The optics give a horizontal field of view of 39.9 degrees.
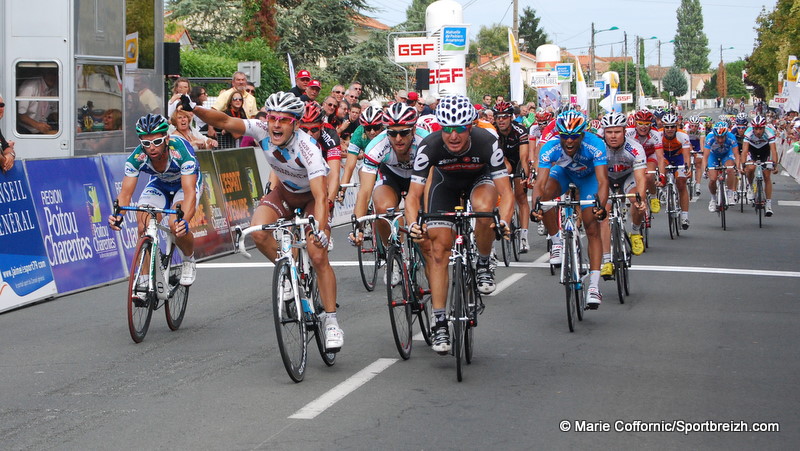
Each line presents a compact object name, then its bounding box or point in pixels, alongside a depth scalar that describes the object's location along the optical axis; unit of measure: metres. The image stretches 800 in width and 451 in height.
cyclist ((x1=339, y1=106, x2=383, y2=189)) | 11.23
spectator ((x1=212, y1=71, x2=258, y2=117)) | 17.73
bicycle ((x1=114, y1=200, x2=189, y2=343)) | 9.11
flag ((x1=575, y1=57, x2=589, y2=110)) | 56.81
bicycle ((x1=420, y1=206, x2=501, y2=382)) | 7.52
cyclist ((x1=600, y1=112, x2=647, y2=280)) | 13.16
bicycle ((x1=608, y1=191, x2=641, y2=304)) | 11.51
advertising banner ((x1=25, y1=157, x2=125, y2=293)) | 12.20
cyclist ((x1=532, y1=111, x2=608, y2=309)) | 10.38
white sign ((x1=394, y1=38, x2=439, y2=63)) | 32.19
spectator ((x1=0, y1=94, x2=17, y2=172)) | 11.59
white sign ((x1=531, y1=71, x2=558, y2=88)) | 50.50
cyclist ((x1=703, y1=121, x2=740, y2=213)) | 20.64
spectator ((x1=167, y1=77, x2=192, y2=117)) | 16.55
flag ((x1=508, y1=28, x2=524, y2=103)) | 43.34
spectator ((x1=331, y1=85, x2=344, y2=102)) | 18.58
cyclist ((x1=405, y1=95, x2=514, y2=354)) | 8.03
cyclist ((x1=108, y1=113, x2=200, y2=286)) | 9.51
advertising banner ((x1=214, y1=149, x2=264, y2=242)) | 16.72
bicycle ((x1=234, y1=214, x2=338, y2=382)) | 7.43
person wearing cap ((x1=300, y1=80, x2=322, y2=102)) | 16.84
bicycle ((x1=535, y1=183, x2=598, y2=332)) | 9.62
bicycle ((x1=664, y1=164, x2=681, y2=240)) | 18.30
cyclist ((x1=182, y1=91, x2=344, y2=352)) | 8.12
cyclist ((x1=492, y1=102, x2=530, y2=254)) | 15.10
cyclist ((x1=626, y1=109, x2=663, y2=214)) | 15.45
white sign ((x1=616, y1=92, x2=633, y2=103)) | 75.38
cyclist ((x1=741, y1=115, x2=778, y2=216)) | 21.77
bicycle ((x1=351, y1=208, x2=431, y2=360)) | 8.28
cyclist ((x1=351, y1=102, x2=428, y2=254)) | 9.29
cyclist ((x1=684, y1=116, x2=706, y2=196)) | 24.33
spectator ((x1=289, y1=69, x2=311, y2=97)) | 17.06
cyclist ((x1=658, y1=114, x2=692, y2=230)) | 18.25
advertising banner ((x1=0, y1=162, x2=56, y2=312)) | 11.33
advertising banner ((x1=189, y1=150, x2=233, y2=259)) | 15.41
